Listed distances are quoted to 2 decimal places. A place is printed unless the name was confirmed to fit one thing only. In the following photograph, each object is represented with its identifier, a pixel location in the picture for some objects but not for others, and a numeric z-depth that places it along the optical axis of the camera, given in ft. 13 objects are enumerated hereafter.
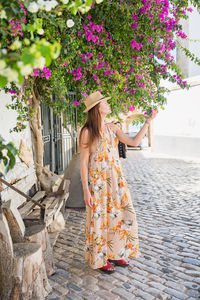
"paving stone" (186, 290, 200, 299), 8.50
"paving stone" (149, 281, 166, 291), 8.86
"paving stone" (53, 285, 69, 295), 8.71
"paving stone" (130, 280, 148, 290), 8.91
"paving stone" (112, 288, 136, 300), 8.38
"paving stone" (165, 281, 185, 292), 8.82
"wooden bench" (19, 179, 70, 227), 10.82
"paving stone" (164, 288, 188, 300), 8.40
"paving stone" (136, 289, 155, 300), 8.34
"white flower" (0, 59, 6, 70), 2.72
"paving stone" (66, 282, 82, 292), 8.89
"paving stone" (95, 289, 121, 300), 8.36
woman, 9.43
